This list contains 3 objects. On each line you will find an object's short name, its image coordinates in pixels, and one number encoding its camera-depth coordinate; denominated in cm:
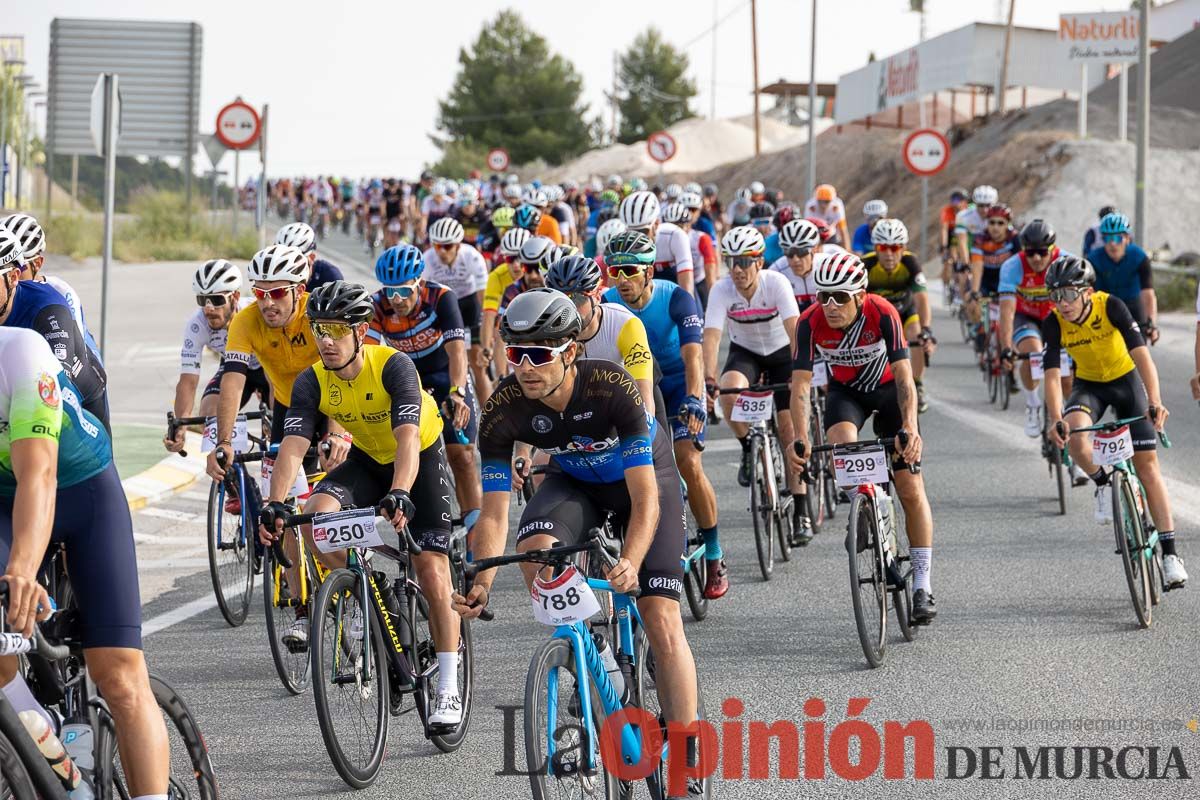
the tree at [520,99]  10781
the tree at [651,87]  11212
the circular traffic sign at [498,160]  6128
